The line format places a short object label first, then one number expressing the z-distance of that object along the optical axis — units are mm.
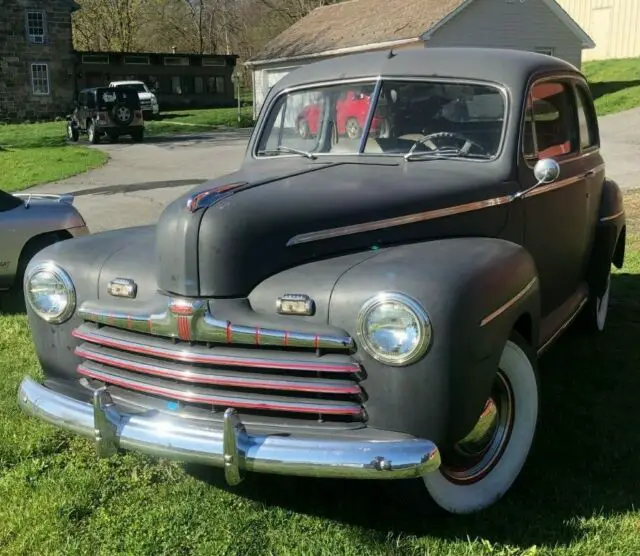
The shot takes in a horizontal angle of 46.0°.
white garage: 23984
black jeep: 22938
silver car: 5922
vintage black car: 2502
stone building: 33750
